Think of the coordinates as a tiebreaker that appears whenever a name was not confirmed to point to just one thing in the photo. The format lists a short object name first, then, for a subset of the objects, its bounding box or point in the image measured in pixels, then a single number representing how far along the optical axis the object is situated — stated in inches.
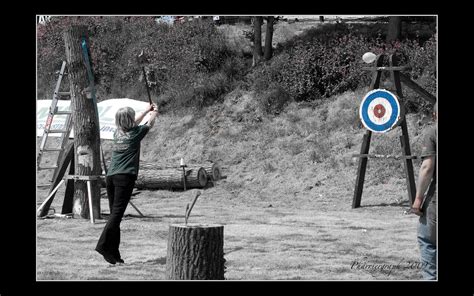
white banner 781.3
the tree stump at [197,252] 283.6
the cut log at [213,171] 728.3
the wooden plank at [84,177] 502.6
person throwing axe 346.6
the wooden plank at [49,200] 515.2
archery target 558.6
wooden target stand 556.7
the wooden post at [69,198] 520.1
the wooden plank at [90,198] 489.4
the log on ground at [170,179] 706.2
